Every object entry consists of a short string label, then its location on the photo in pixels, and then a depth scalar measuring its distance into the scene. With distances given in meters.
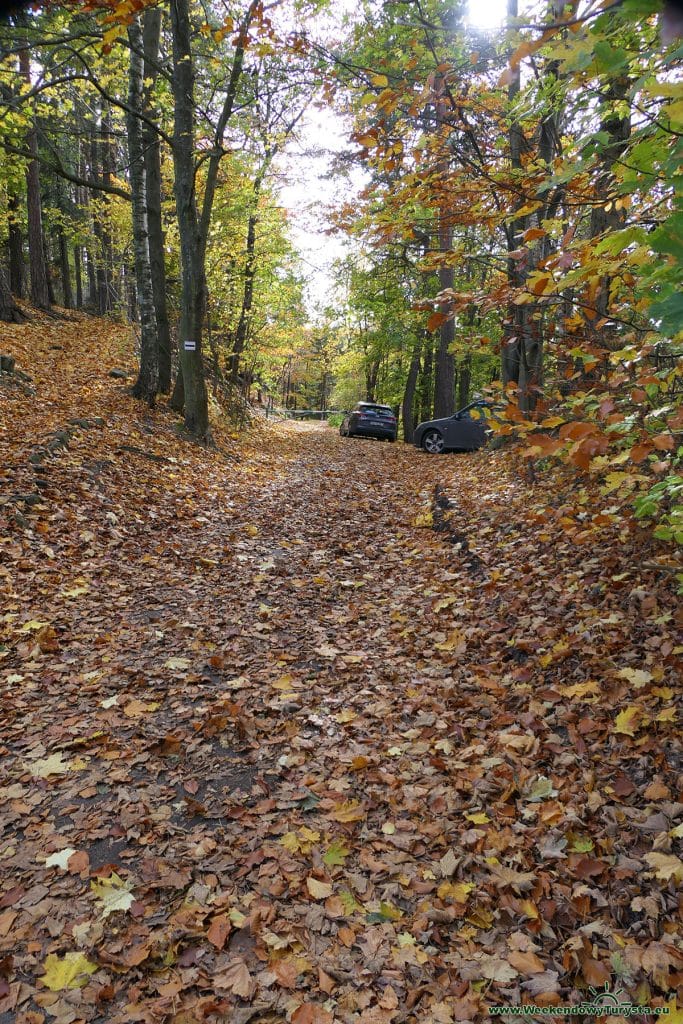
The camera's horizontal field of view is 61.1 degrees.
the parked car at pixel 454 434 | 14.95
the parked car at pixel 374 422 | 21.50
